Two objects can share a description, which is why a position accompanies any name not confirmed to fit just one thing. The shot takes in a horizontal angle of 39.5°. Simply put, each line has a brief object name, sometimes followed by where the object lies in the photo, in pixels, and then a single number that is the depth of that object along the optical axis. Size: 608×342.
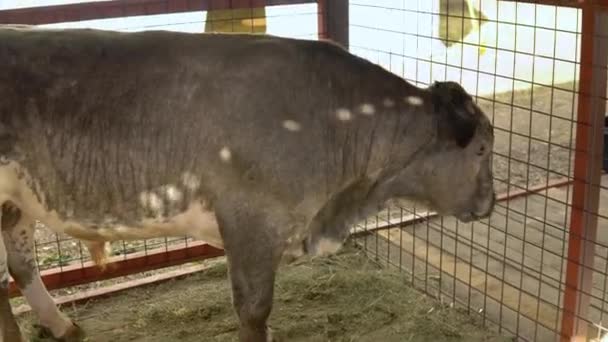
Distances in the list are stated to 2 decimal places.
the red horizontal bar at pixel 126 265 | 4.63
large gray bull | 3.32
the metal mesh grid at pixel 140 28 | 5.01
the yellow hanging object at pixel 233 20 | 4.96
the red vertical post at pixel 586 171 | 3.63
